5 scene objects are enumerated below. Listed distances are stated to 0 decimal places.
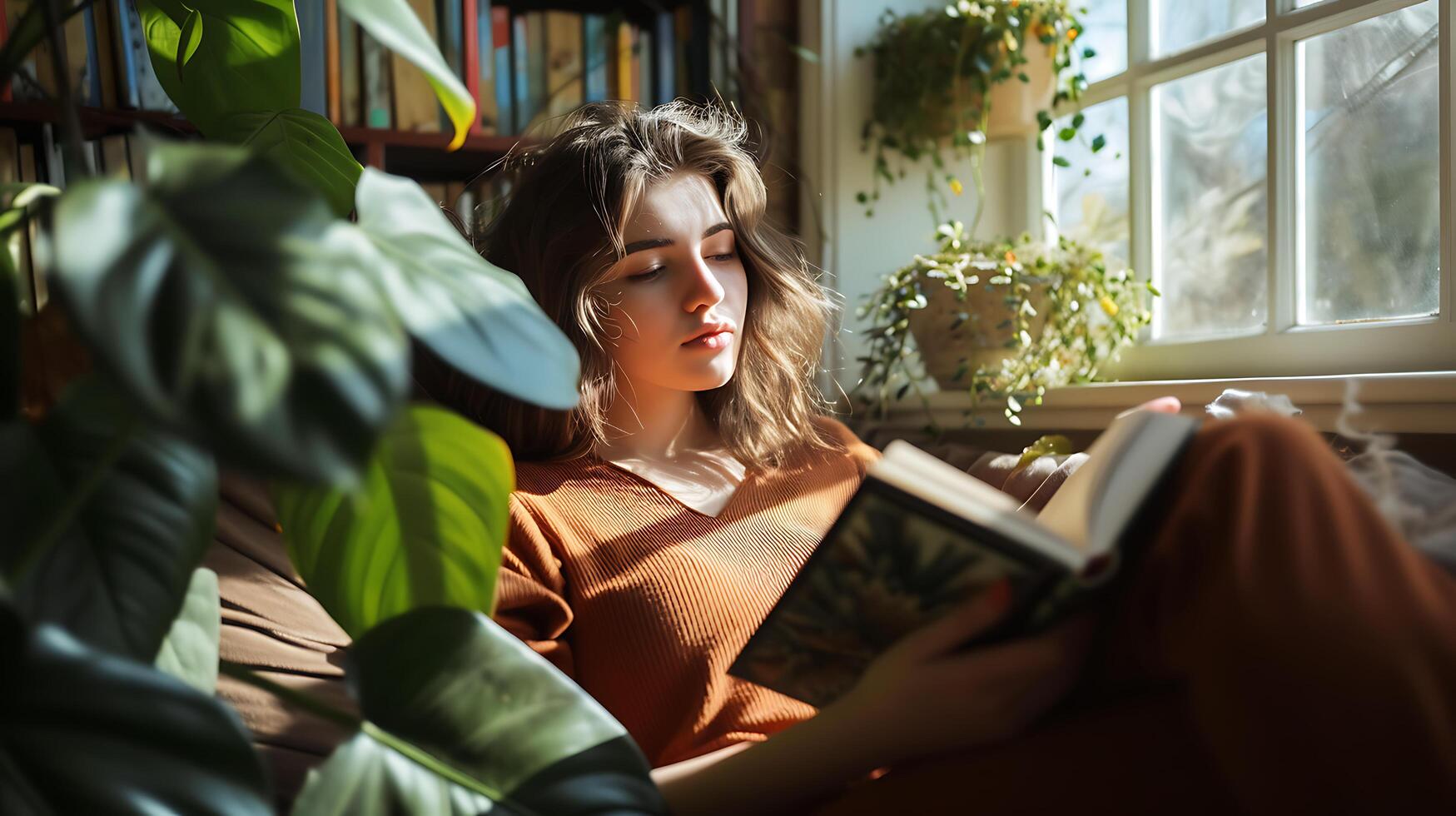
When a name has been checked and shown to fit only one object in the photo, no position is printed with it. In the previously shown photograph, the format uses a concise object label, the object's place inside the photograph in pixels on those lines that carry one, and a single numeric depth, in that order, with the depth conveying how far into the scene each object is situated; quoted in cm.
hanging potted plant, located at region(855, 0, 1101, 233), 190
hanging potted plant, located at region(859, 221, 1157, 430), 176
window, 149
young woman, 58
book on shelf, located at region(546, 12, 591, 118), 221
